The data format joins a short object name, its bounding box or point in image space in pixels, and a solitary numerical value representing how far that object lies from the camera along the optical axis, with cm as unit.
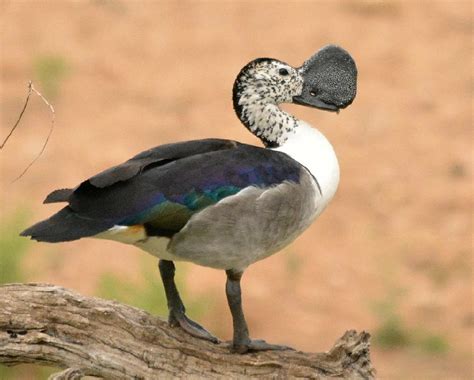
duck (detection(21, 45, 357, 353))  1181
